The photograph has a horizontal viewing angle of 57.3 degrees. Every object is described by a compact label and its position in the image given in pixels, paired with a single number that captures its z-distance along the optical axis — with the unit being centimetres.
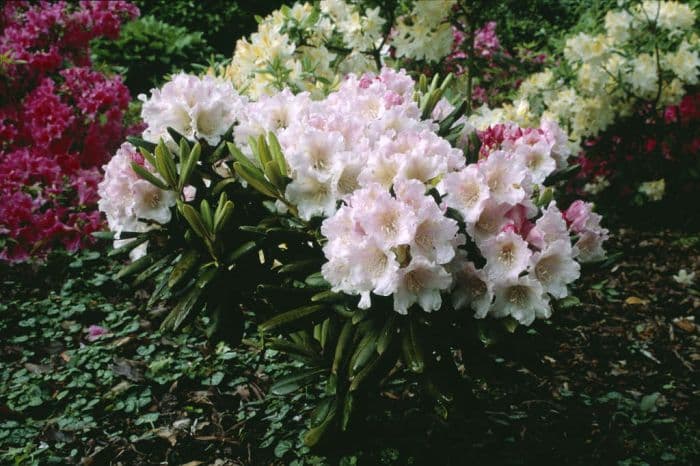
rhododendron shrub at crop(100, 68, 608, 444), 135
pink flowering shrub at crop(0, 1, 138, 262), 329
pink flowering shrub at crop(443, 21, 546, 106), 349
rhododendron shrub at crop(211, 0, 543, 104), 238
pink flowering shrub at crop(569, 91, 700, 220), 395
